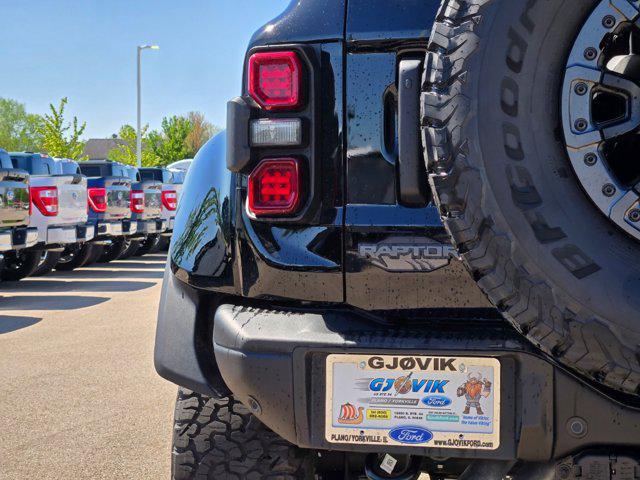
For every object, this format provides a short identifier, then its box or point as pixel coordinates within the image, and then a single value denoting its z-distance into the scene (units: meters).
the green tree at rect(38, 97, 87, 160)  45.47
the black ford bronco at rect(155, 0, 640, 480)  1.78
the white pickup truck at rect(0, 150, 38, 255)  10.21
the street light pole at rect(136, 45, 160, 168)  39.50
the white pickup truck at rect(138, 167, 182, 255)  18.42
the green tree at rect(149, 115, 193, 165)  64.00
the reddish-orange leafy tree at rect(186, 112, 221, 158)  72.83
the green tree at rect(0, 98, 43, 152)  91.00
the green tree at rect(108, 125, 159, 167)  59.77
